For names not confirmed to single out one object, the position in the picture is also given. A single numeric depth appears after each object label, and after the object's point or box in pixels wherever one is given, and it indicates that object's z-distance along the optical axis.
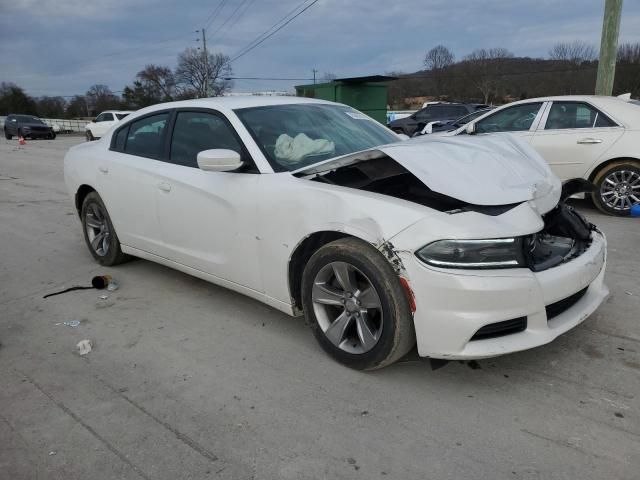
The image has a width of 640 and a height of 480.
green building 18.73
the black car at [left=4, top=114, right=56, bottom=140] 30.73
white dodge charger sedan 2.56
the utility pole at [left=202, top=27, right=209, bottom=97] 56.53
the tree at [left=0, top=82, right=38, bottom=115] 63.22
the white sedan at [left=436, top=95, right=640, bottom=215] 6.71
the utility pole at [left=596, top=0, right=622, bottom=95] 9.96
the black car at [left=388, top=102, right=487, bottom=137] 18.97
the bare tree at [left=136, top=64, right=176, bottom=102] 69.12
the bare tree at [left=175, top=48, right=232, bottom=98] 63.46
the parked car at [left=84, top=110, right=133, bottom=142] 27.19
